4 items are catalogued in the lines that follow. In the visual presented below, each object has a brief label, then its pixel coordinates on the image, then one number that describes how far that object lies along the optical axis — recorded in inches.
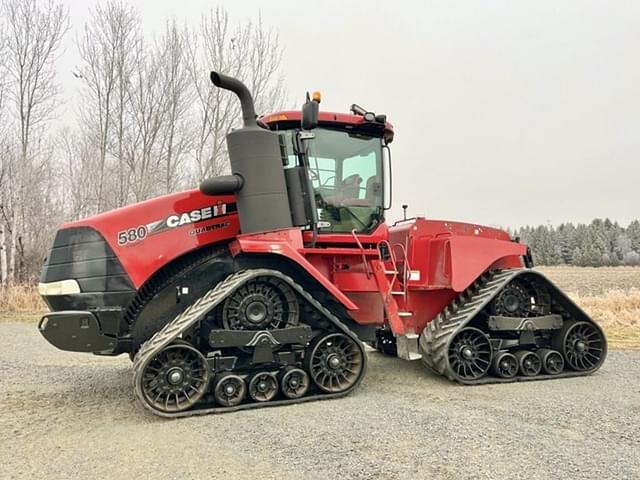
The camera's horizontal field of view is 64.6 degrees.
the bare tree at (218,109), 738.8
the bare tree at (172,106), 767.1
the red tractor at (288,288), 189.2
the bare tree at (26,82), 671.8
